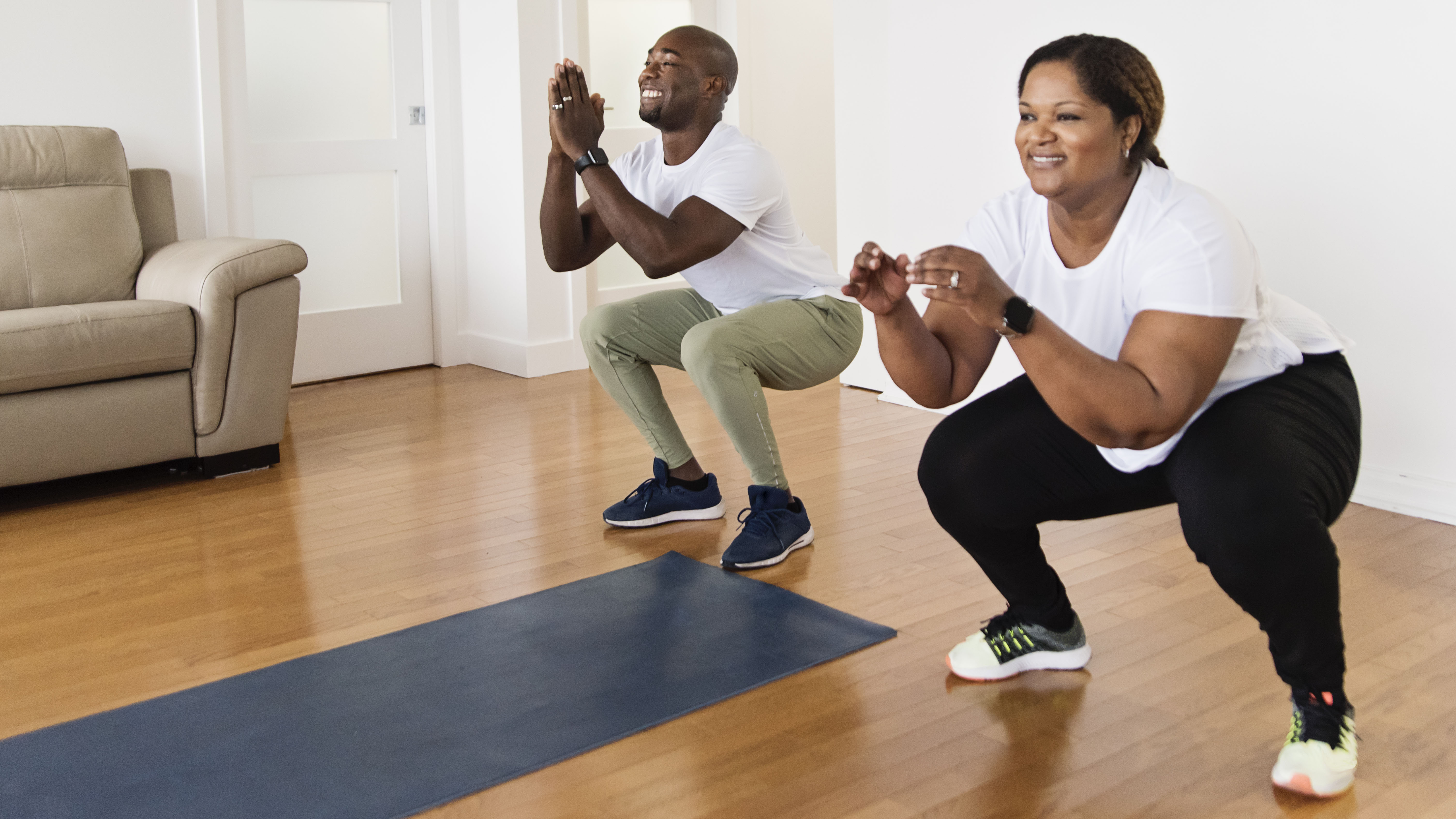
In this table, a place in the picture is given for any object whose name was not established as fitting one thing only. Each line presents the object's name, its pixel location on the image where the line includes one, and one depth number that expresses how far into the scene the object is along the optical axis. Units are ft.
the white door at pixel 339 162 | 13.89
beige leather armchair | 9.80
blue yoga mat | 5.44
